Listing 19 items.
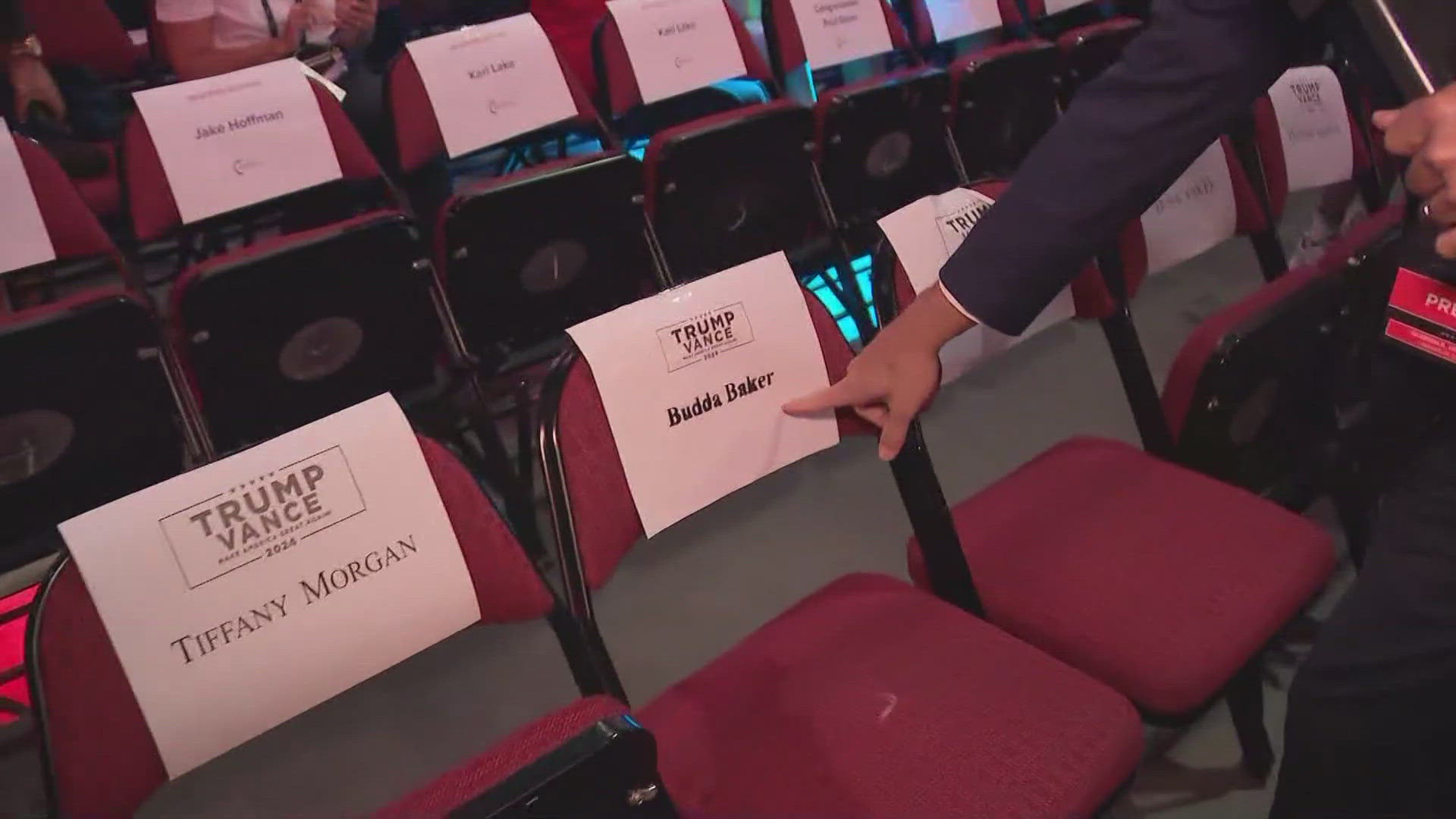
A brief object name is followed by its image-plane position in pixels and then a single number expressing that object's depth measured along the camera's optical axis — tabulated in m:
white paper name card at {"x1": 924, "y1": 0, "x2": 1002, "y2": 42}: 3.25
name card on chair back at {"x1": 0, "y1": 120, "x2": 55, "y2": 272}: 1.69
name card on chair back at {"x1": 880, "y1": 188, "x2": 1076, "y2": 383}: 1.24
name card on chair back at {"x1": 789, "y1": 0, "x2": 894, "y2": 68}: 2.70
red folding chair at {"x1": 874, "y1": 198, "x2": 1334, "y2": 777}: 1.04
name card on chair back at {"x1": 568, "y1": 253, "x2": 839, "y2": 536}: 1.03
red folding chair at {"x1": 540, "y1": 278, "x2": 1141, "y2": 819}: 0.90
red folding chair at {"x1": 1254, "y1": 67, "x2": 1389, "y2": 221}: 1.90
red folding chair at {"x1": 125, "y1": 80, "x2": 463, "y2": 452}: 1.54
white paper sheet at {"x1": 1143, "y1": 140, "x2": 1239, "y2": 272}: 1.58
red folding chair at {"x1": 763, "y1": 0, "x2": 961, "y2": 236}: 2.18
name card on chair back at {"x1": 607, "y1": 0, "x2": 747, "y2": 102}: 2.40
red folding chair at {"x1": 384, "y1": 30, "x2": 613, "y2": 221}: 2.21
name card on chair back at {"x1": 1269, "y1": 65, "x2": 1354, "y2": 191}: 1.94
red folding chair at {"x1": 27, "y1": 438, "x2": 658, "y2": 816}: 0.70
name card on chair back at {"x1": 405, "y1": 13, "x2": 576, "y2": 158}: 2.16
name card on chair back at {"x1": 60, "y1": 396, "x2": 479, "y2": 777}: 0.80
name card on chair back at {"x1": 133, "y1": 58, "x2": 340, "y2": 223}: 1.87
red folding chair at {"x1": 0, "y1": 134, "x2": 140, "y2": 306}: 1.82
